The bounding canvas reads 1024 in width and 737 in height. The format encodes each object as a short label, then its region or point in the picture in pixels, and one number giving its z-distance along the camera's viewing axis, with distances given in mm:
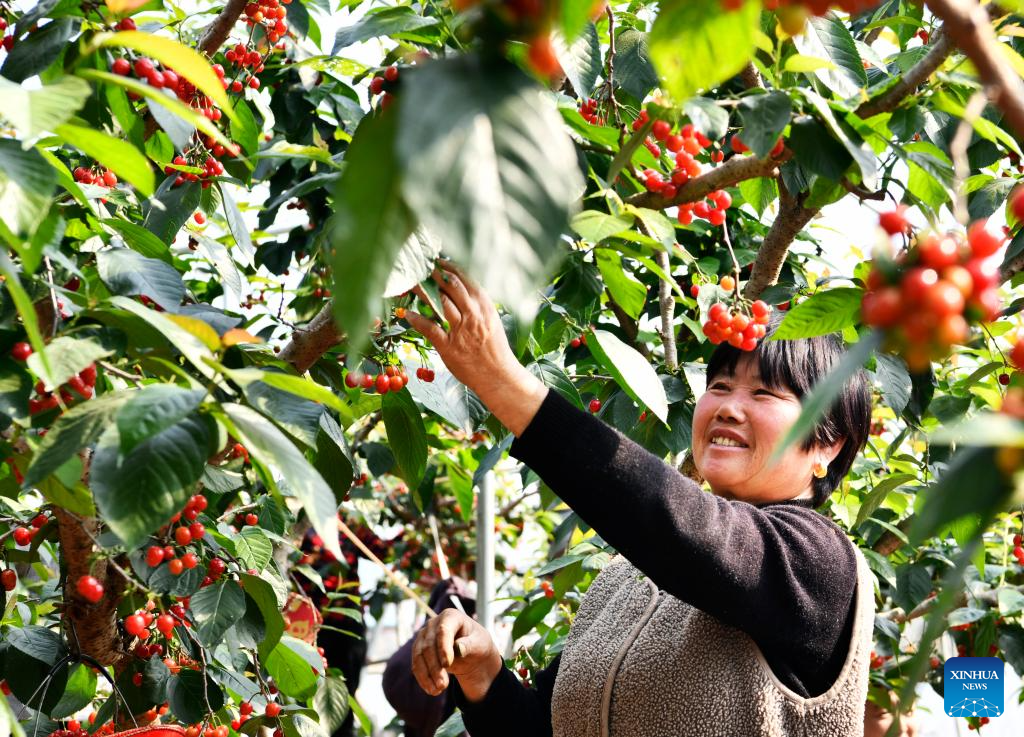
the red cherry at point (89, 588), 1507
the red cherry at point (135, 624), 1654
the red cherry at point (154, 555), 1524
